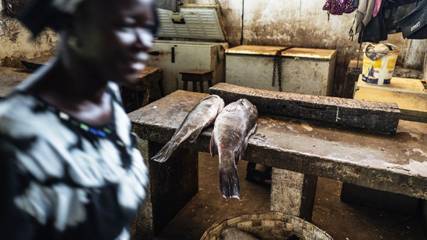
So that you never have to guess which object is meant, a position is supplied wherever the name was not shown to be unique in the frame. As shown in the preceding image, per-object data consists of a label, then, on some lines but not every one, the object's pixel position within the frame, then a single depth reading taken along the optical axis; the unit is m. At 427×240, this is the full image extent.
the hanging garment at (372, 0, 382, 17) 3.06
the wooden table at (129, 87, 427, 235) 1.76
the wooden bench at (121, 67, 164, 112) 4.58
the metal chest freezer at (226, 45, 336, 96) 4.88
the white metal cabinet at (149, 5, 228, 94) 5.64
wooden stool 5.20
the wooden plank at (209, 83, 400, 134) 2.20
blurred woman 0.58
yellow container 3.37
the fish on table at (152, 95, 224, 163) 1.95
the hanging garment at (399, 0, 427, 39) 2.80
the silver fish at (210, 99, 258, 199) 1.75
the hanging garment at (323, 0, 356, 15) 3.36
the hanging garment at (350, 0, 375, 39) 3.12
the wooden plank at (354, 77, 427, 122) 2.85
